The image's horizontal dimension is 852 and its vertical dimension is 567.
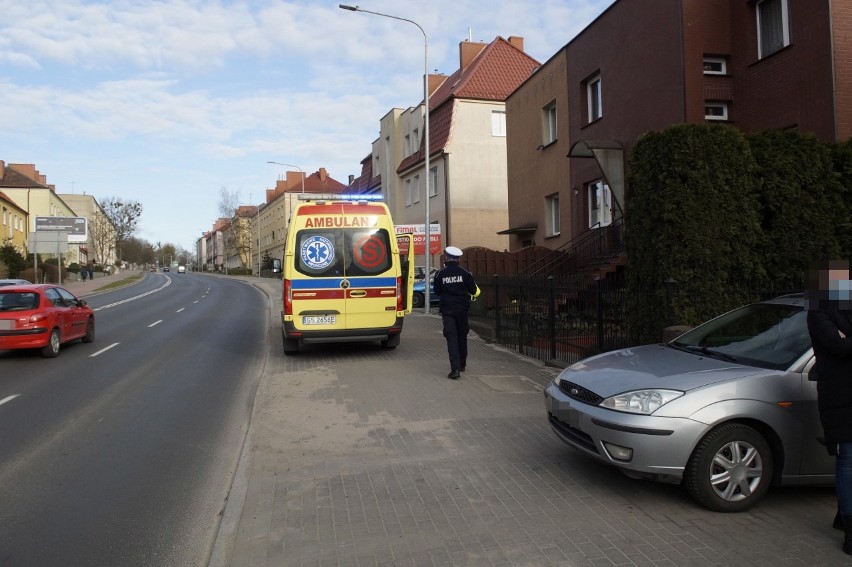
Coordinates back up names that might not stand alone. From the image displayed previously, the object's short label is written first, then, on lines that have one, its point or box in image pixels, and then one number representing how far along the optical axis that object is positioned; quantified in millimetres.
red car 11734
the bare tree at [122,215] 86312
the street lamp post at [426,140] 20192
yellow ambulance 11180
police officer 9125
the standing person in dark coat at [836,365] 3680
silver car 4270
